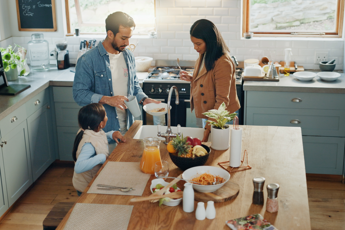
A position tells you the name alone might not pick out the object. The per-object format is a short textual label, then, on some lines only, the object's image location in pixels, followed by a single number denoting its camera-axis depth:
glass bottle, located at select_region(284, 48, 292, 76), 4.57
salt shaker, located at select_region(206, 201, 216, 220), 1.86
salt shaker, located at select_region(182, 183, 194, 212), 1.90
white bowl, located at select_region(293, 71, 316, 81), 4.16
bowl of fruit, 2.28
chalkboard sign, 4.84
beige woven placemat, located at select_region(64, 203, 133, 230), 1.84
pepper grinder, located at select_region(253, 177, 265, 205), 1.97
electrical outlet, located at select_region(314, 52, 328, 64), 4.62
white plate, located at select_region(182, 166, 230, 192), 2.18
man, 3.00
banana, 2.31
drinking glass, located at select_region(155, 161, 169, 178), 2.18
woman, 2.98
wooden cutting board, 2.02
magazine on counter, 1.79
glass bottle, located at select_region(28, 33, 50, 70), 4.75
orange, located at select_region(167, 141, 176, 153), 2.36
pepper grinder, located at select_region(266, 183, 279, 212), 1.90
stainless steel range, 4.28
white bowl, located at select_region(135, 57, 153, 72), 4.67
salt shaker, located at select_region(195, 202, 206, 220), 1.86
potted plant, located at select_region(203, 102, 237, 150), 2.46
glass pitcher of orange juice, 2.31
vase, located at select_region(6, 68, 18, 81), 4.22
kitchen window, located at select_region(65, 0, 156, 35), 4.95
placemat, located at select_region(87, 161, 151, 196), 2.14
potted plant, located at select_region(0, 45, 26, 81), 4.07
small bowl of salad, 1.97
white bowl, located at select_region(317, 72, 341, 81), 4.14
